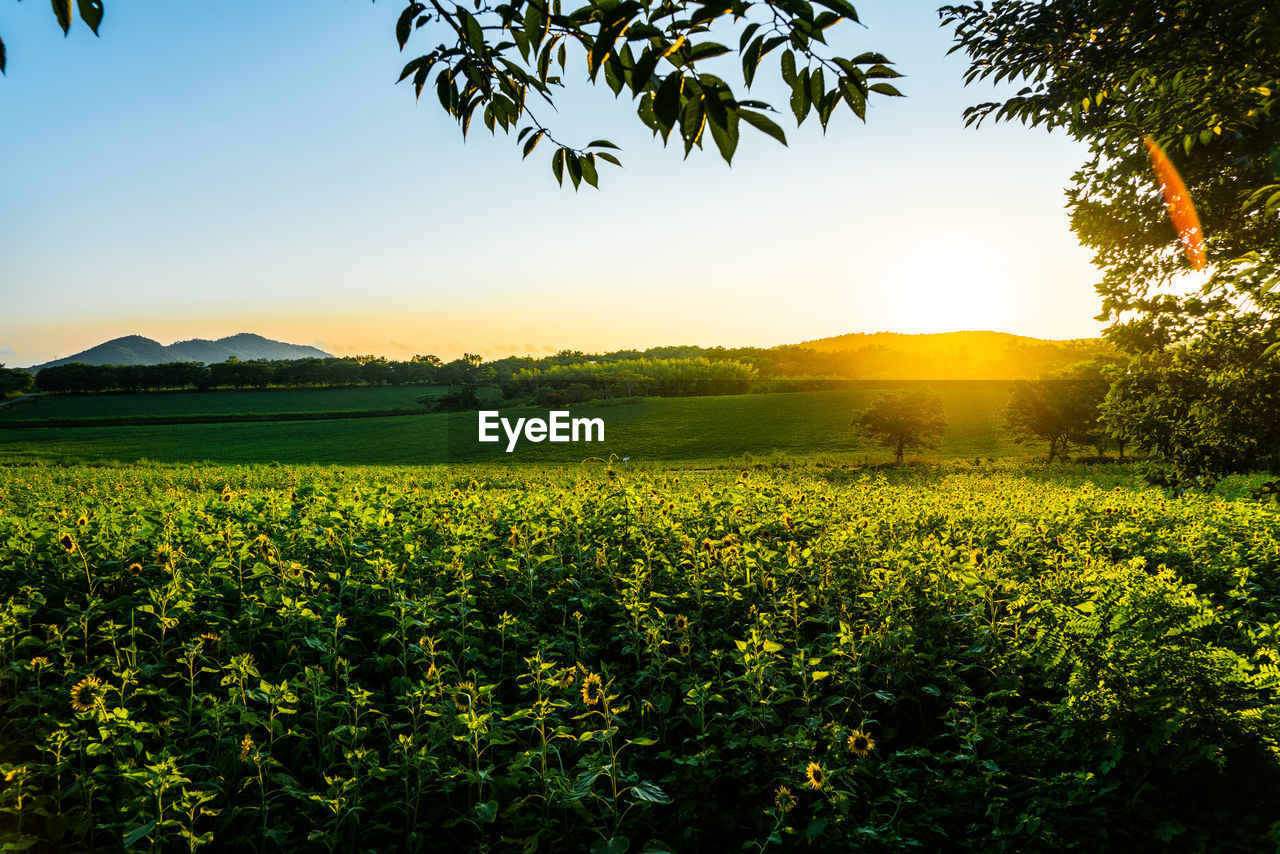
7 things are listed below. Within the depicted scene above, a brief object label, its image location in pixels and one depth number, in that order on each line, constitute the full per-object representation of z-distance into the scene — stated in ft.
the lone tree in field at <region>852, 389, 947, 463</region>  138.51
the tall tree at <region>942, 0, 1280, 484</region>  23.25
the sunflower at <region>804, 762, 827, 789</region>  10.07
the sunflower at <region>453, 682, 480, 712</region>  11.53
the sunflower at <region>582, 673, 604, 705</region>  11.01
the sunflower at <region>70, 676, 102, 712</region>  11.34
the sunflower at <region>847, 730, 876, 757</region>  11.16
